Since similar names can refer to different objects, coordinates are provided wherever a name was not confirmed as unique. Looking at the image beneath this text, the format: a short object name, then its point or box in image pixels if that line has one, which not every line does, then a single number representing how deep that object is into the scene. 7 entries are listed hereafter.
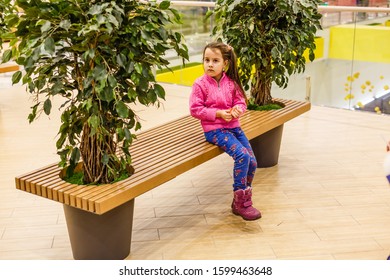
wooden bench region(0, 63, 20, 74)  6.70
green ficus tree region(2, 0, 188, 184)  2.73
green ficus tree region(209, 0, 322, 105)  4.27
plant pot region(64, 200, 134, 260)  3.04
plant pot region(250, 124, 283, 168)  4.58
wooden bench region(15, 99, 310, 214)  2.90
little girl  3.67
